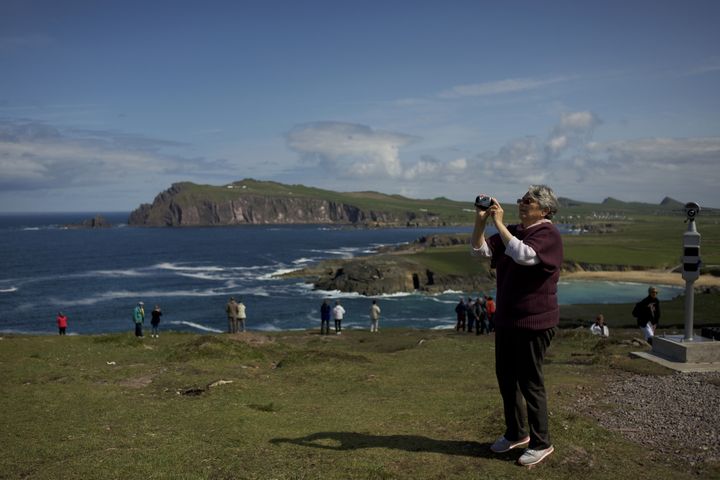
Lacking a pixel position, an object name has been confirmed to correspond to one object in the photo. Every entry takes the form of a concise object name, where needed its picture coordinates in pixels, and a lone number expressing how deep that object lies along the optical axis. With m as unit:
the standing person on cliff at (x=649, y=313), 20.67
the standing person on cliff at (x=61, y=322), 37.31
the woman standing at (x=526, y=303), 7.18
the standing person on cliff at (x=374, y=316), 38.72
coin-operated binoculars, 15.66
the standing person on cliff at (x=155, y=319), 34.59
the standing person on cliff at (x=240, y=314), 35.14
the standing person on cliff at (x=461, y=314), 37.25
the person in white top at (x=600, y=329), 29.28
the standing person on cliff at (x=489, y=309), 33.53
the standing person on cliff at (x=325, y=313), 37.47
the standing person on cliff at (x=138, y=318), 32.50
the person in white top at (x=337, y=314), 37.22
